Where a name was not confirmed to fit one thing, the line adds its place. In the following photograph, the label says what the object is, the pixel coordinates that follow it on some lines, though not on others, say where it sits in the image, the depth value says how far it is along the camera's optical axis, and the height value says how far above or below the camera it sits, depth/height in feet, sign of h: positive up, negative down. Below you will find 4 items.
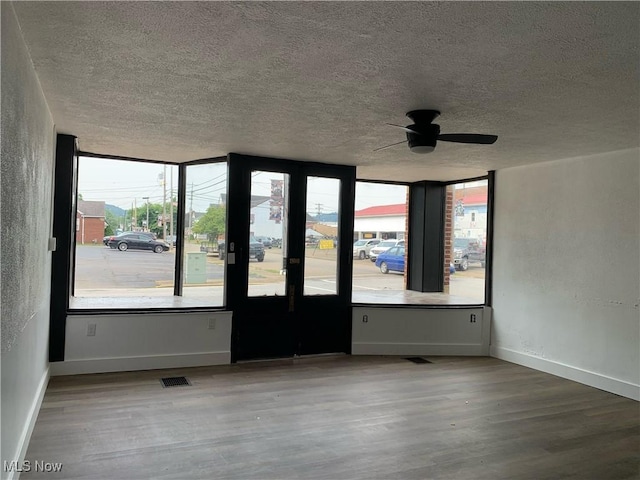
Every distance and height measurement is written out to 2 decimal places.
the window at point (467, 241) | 20.34 +0.18
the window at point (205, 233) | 17.65 +0.15
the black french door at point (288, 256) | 17.33 -0.63
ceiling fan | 10.80 +2.47
